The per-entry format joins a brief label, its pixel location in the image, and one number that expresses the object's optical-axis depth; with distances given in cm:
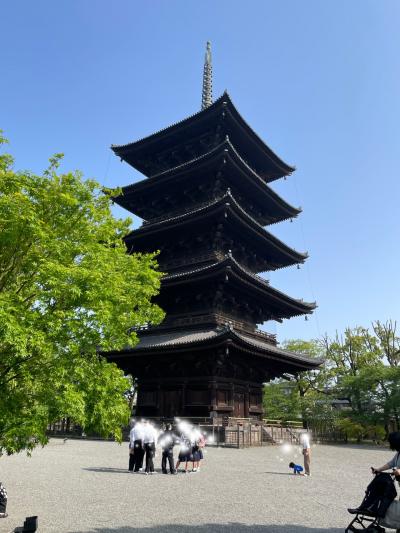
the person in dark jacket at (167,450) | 1234
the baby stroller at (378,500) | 567
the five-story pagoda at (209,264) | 2372
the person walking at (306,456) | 1348
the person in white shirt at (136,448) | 1235
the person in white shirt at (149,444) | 1235
